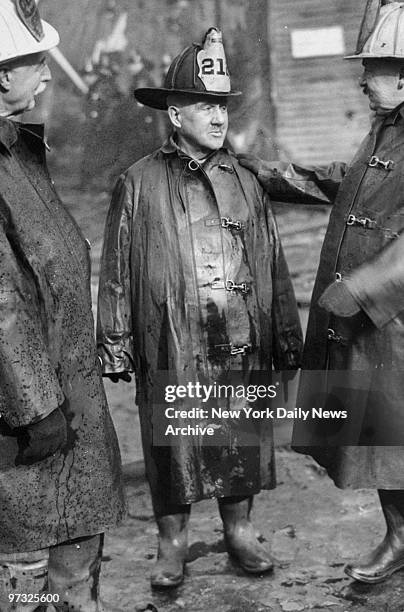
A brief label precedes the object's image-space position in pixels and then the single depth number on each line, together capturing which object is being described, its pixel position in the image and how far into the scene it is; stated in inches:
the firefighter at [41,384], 107.3
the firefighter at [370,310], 137.3
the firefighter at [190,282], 151.0
